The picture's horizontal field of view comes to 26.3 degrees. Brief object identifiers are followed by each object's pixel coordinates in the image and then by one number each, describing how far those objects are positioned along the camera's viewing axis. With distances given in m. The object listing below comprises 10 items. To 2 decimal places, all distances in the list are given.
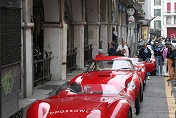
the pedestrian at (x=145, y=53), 18.72
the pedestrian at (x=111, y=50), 19.31
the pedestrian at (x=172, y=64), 15.83
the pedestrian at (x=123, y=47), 20.45
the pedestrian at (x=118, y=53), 16.91
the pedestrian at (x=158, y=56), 19.17
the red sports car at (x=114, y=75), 9.29
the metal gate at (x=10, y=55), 7.19
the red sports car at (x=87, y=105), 5.96
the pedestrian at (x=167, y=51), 16.91
